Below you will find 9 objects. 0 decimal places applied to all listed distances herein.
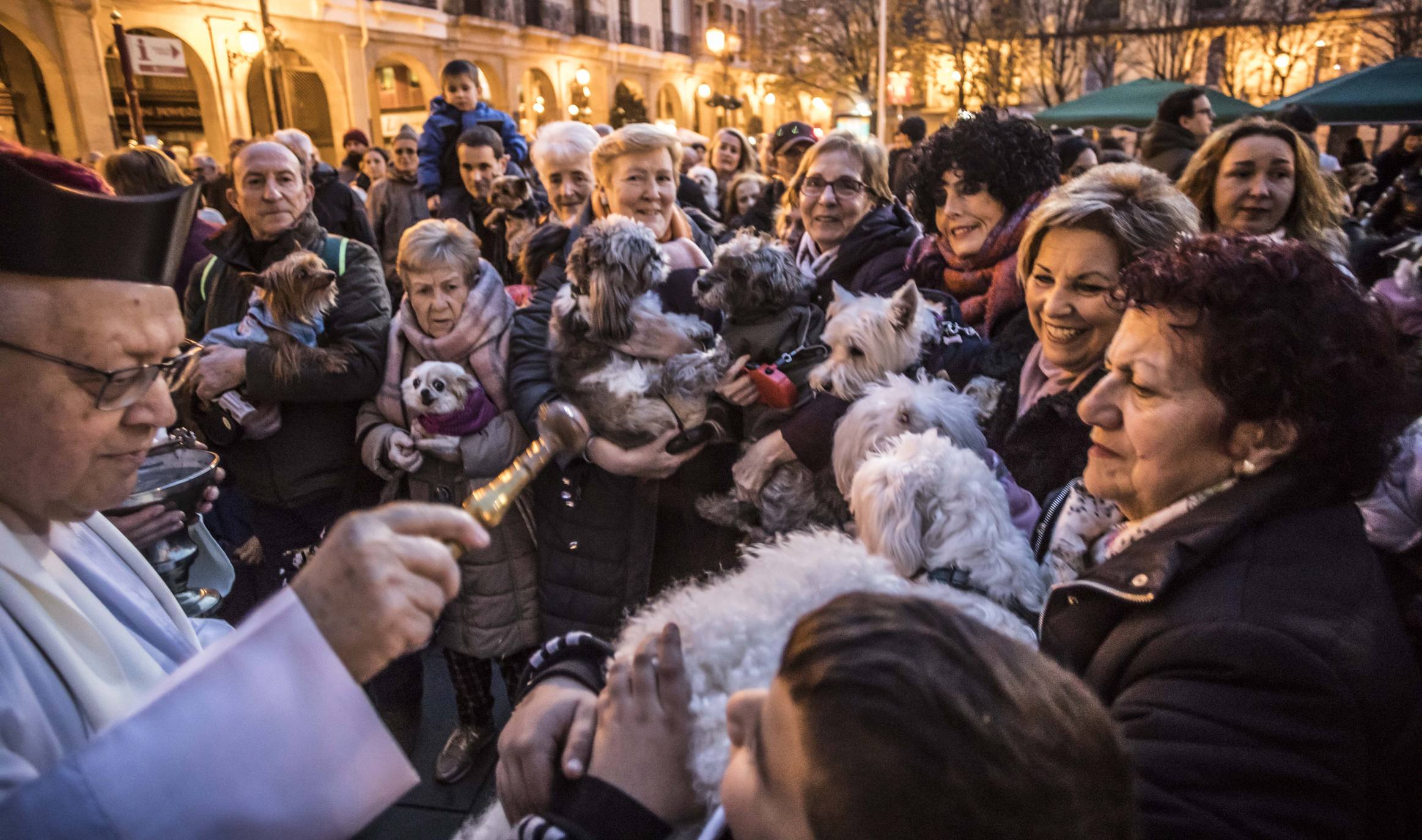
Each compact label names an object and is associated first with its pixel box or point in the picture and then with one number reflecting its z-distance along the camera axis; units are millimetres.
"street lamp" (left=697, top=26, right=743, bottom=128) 22281
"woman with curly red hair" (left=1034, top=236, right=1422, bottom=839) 1023
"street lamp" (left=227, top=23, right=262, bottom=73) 14922
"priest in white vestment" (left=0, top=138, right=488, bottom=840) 898
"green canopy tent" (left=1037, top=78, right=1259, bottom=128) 12875
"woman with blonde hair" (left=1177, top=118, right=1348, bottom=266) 3059
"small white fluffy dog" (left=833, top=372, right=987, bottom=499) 2238
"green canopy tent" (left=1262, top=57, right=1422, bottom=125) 9727
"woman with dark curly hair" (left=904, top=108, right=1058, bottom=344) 2744
